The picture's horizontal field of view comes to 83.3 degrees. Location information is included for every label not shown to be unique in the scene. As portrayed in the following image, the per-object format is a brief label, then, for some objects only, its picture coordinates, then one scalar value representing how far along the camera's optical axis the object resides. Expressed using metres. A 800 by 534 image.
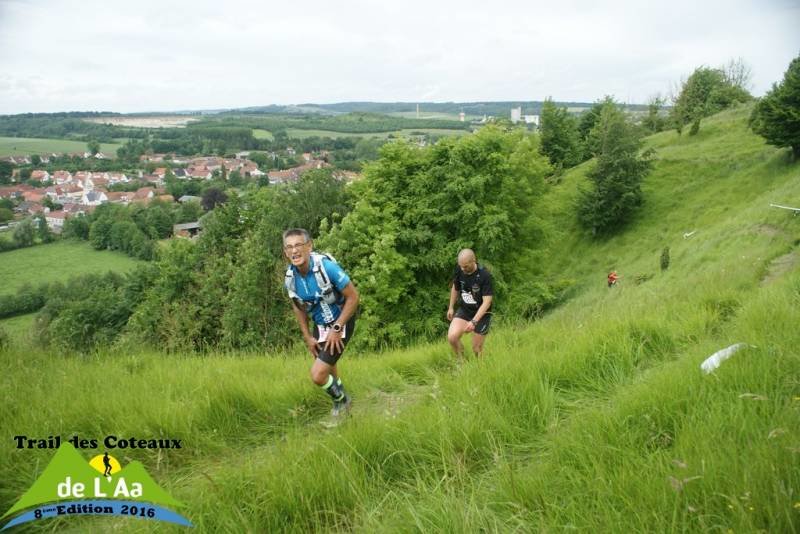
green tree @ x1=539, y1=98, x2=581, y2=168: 51.34
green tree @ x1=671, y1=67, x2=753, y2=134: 58.59
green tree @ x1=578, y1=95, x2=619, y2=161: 54.12
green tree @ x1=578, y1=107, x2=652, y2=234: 34.12
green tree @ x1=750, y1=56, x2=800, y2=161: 28.55
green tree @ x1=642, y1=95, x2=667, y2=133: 61.88
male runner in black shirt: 6.18
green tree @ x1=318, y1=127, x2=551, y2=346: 20.83
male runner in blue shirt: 4.47
